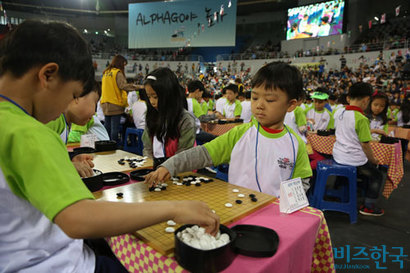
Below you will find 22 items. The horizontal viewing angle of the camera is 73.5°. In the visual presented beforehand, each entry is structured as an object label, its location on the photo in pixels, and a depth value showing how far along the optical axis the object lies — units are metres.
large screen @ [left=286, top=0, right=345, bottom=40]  17.08
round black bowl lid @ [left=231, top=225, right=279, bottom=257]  0.84
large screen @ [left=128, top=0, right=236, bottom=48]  12.43
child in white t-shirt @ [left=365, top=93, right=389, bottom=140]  4.68
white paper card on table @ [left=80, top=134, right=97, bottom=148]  2.46
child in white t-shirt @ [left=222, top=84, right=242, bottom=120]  7.14
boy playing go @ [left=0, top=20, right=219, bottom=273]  0.63
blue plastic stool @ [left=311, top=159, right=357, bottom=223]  3.19
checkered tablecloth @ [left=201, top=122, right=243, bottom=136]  5.61
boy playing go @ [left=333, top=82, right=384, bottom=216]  3.21
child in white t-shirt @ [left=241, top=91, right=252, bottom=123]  7.25
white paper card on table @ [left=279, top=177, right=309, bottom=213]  1.16
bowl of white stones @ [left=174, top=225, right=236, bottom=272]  0.73
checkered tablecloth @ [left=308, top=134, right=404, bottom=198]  3.56
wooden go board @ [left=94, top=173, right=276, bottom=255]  0.96
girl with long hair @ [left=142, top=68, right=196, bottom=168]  2.29
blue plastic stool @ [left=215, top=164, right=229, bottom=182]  4.56
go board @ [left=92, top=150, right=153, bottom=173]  1.80
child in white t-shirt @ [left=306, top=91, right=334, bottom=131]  5.81
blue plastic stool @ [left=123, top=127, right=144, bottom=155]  4.61
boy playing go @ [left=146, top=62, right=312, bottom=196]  1.64
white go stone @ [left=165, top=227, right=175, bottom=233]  0.94
